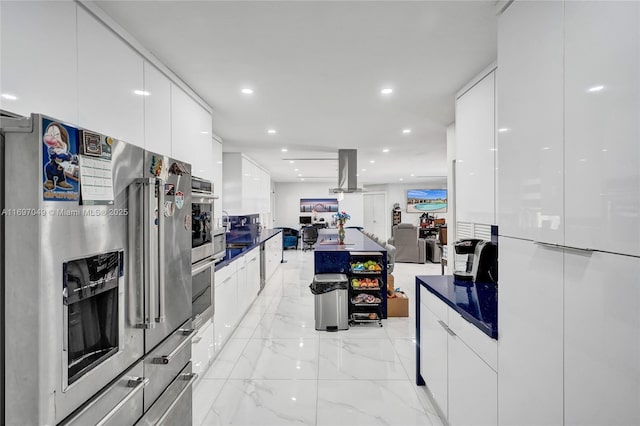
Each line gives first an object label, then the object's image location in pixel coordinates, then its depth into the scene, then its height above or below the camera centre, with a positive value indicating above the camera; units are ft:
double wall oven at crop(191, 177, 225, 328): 6.85 -0.94
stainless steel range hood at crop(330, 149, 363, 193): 18.22 +2.83
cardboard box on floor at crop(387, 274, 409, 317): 13.57 -4.36
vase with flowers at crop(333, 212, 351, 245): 15.94 -0.62
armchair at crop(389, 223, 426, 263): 26.55 -2.93
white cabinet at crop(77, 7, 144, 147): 4.79 +2.37
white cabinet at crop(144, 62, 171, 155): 6.59 +2.42
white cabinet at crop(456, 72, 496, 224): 7.17 +1.57
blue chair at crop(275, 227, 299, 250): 36.52 -3.13
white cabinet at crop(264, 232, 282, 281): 19.40 -3.11
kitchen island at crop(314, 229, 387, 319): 12.96 -2.25
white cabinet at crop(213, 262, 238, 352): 9.52 -3.19
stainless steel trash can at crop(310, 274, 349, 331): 12.07 -3.71
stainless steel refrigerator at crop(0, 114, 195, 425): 2.80 -0.73
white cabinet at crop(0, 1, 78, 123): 3.60 +2.09
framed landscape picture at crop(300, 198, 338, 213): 39.19 +1.02
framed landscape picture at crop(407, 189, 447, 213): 39.55 +1.53
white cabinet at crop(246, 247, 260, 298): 13.89 -3.09
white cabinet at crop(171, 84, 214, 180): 7.88 +2.39
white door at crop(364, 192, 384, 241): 40.37 -0.21
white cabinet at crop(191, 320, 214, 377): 7.80 -3.87
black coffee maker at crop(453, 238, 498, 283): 7.29 -1.20
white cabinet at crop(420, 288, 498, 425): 4.74 -2.97
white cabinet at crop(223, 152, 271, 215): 17.16 +1.78
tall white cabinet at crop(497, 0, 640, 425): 2.62 -0.02
